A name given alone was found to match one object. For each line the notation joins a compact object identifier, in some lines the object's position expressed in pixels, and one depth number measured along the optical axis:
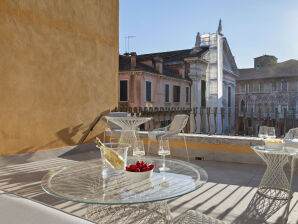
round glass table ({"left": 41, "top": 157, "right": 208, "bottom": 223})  1.14
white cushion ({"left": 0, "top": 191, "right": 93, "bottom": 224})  0.77
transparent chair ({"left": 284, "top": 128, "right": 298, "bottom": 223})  2.49
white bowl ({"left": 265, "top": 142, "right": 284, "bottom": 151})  2.37
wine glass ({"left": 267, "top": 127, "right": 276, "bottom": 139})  2.80
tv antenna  15.63
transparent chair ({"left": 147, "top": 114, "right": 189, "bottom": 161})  3.91
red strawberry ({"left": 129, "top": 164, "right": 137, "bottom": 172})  1.37
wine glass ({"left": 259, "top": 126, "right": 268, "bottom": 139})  2.84
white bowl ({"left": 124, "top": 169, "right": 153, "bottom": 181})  1.35
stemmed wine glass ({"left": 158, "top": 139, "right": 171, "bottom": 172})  2.19
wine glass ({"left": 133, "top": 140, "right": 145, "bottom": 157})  1.91
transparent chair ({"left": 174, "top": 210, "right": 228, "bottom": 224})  1.23
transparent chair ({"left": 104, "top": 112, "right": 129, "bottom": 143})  4.90
